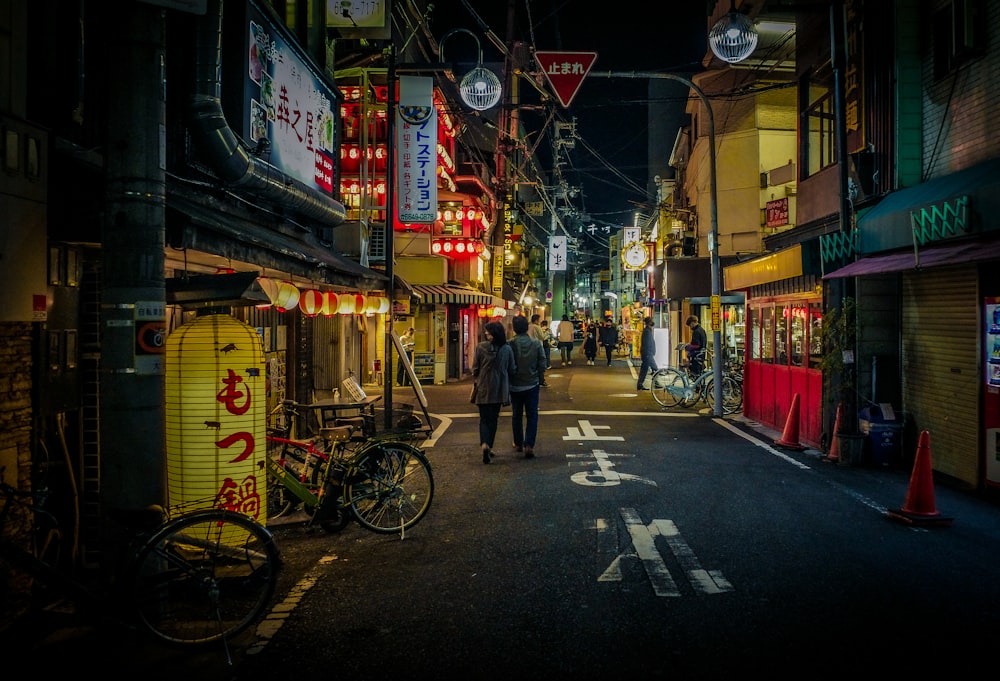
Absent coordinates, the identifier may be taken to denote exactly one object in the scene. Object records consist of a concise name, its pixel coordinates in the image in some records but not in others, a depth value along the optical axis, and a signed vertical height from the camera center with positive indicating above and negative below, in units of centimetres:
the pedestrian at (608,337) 3162 +4
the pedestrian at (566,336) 3067 +11
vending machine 825 -69
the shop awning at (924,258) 723 +98
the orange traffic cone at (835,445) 1038 -173
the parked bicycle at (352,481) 661 -146
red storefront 1198 -5
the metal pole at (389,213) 1260 +262
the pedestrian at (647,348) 2070 -33
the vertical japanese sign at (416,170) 1673 +433
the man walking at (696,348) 1895 -31
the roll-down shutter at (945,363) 877 -40
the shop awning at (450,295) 2173 +160
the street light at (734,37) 1073 +494
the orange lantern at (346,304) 1155 +65
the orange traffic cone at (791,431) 1173 -171
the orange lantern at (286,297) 828 +56
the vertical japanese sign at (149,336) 450 +3
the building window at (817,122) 1372 +475
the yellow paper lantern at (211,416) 550 -64
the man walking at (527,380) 1068 -68
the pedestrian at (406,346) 2212 -24
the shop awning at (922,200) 763 +181
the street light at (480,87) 1287 +496
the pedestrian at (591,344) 3188 -30
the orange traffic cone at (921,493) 712 -173
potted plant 1020 -52
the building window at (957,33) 896 +431
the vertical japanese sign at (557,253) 4406 +578
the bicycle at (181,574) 416 -157
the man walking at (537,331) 2111 +24
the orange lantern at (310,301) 982 +58
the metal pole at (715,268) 1588 +174
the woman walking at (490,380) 1015 -64
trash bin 1012 -161
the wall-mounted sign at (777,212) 1921 +370
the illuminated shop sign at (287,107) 897 +367
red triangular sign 1172 +488
